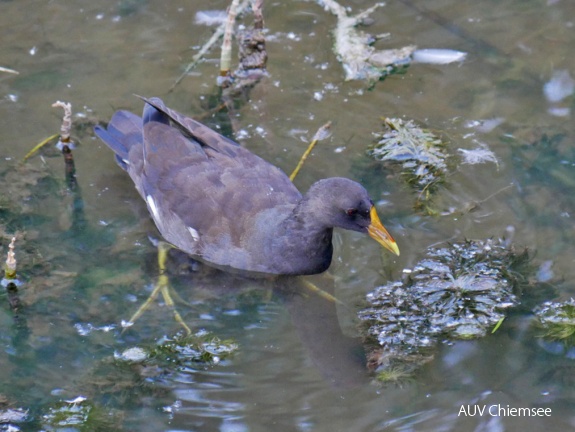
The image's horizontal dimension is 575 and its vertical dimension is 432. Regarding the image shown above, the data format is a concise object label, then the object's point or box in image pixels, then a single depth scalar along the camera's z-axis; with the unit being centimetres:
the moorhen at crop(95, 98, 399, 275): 1020
